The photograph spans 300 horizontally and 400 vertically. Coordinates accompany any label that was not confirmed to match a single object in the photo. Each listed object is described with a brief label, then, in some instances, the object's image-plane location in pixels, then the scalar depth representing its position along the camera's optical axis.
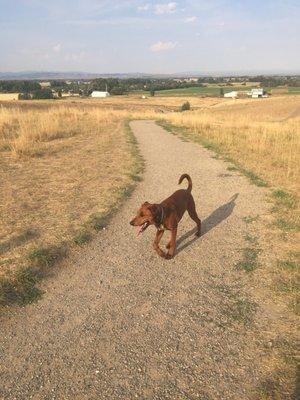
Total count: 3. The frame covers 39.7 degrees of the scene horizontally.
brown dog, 4.55
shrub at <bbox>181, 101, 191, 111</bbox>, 59.00
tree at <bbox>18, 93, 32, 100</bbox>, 73.74
